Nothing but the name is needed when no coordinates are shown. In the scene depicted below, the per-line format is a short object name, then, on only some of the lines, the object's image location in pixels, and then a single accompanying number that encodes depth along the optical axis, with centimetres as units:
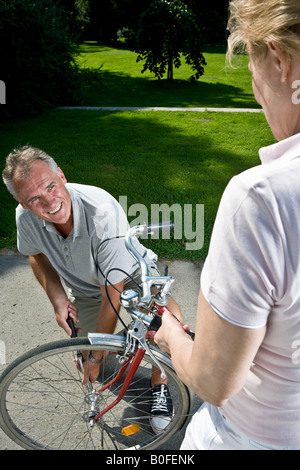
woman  68
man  207
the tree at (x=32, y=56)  765
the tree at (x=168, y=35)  1001
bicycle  160
